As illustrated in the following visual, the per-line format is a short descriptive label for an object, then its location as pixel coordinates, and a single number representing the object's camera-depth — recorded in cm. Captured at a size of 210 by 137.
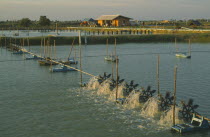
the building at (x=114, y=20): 10874
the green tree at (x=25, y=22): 13775
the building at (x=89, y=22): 12662
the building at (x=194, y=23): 11182
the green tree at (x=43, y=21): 14050
